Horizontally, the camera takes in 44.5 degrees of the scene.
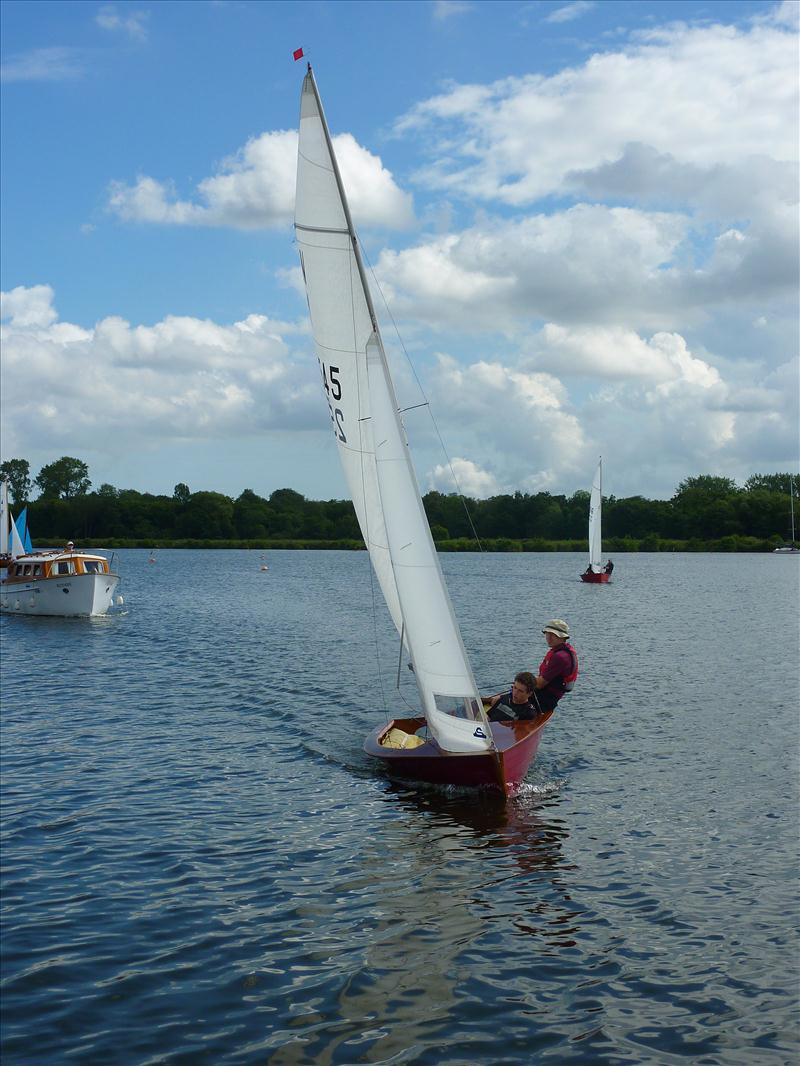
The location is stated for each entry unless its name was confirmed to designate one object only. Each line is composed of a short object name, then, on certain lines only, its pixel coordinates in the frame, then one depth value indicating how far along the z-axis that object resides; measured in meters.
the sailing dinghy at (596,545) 77.94
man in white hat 16.67
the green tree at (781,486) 196.50
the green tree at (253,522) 188.88
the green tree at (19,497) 191.38
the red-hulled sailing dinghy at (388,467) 14.35
